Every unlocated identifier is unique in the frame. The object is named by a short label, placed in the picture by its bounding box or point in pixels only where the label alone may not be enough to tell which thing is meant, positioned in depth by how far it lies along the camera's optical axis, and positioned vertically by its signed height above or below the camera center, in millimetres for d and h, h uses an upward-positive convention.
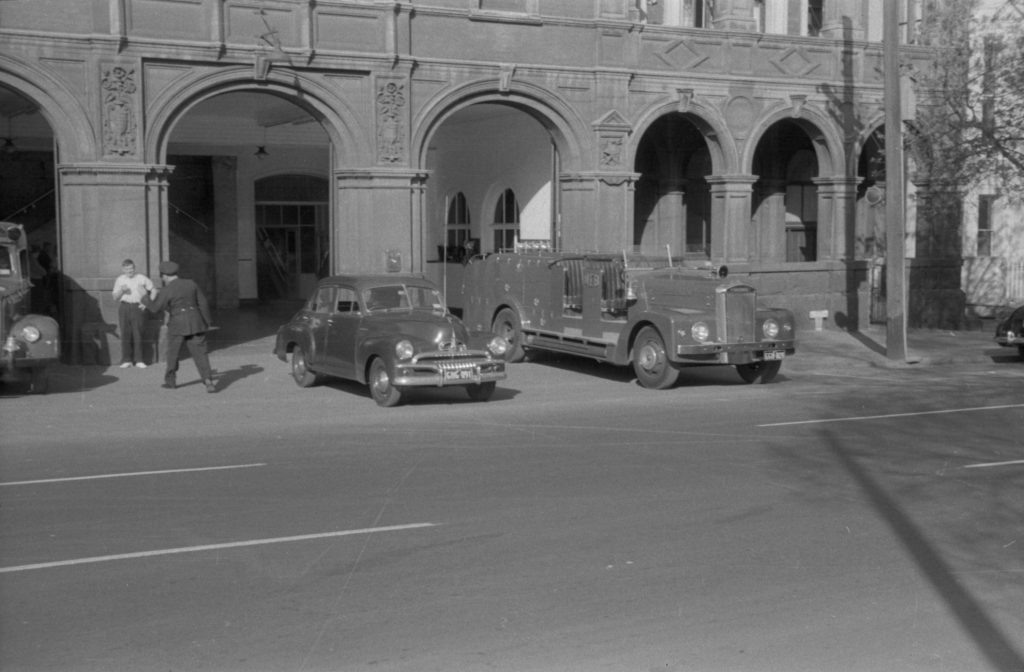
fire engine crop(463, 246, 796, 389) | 16281 -583
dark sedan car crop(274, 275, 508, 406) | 14258 -803
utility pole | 19734 +1157
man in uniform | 15648 -528
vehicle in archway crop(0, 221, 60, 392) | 14508 -702
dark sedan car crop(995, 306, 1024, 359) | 20000 -995
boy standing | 17734 -331
